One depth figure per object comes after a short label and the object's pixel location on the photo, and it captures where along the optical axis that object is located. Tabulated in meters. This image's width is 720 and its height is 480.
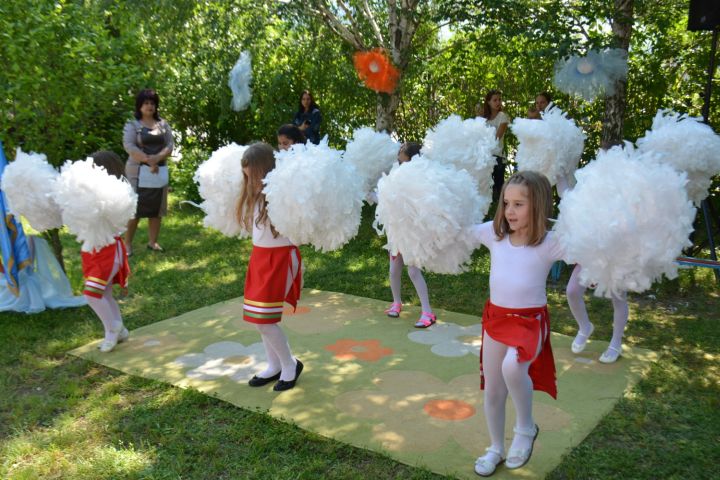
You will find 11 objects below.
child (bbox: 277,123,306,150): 5.05
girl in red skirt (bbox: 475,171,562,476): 2.78
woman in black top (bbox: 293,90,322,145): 9.03
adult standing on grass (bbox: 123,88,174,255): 6.82
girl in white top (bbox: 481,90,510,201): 7.90
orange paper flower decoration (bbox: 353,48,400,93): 8.15
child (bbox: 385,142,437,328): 4.75
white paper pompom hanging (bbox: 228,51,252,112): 9.75
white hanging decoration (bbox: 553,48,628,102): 5.86
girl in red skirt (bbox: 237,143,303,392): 3.65
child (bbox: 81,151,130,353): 4.46
